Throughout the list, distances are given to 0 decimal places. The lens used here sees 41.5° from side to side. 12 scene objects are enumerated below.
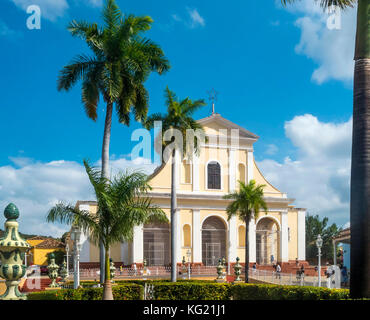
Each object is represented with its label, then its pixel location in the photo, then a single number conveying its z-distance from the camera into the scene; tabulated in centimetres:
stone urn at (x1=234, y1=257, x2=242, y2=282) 2834
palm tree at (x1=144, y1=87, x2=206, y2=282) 2825
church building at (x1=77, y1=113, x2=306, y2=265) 4006
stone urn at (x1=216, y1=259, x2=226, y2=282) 2883
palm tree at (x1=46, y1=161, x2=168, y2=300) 1669
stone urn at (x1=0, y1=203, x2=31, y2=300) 1041
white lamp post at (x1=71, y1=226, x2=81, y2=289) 1959
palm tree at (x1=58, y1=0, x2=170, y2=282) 2292
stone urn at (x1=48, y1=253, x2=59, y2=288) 2311
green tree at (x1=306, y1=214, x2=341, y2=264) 6456
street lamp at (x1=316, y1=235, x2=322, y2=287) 2424
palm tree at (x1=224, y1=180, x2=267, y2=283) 3316
